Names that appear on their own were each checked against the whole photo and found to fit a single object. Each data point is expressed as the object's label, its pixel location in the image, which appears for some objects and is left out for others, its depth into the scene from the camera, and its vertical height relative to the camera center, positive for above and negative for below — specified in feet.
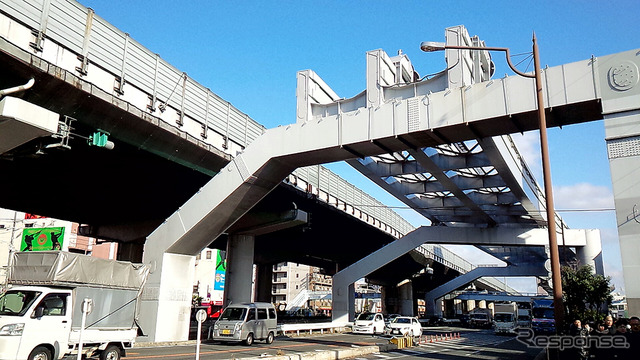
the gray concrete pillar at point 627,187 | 45.60 +10.82
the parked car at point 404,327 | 112.27 -7.35
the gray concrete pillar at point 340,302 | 150.20 -2.57
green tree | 66.95 +0.85
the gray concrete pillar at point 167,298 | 77.46 -1.17
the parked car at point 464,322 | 245.51 -13.32
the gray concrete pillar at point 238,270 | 117.70 +5.44
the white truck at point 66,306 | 36.81 -1.41
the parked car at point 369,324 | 121.29 -7.40
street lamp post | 41.73 +10.97
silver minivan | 73.51 -4.95
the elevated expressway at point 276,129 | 53.57 +22.63
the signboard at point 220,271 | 261.24 +12.38
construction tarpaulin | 42.32 +1.72
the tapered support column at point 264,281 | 229.25 +5.32
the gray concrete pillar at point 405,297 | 286.66 -1.30
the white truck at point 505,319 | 152.97 -7.15
